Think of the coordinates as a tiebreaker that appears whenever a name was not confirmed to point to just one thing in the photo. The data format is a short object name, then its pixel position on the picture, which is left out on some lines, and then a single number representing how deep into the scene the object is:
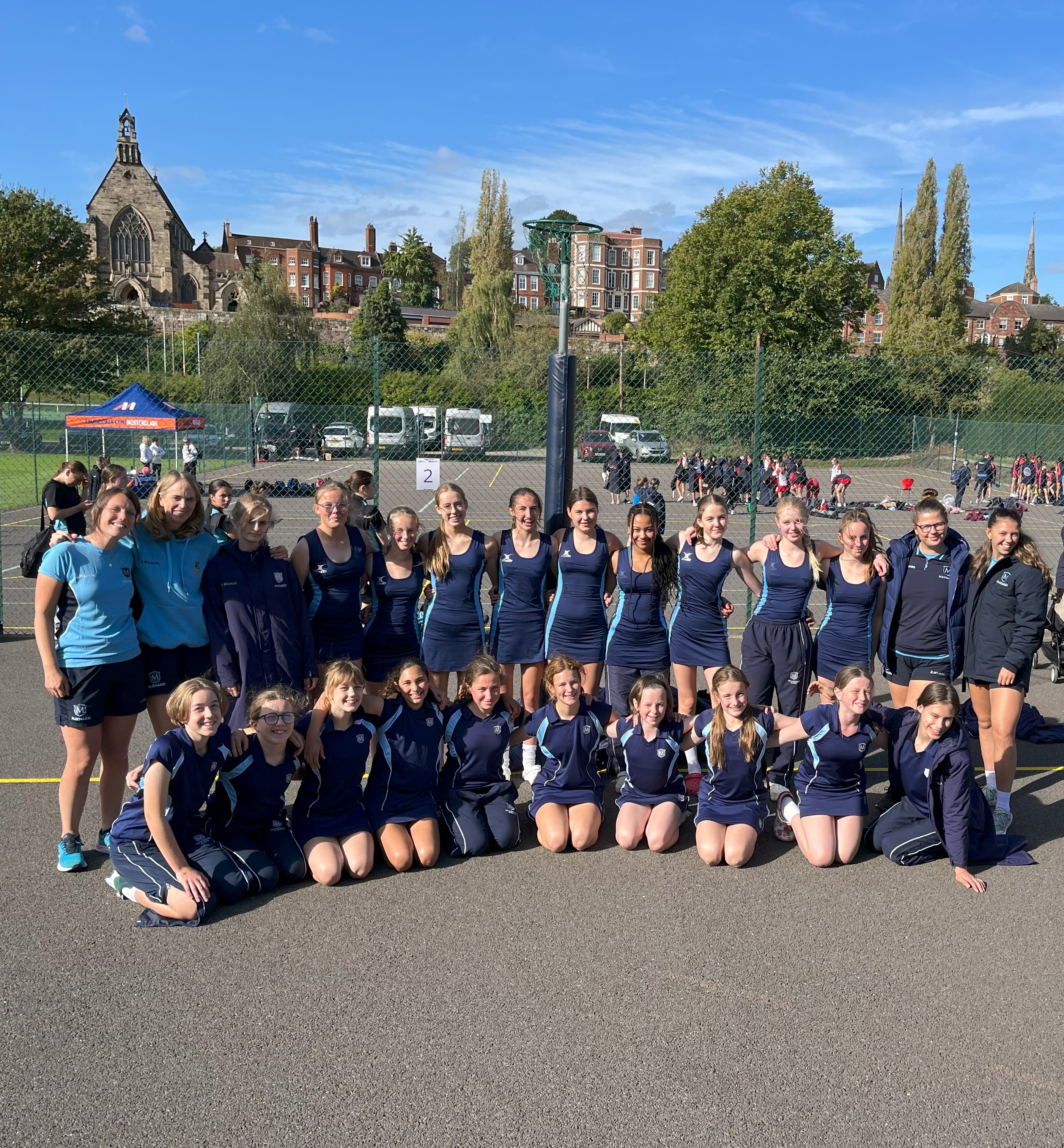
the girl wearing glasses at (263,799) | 4.45
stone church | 78.62
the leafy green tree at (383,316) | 65.62
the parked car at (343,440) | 23.53
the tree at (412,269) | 93.81
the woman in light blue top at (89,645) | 4.45
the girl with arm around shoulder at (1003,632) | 5.27
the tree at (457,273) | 91.33
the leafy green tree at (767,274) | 40.53
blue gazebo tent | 18.62
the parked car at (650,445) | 23.31
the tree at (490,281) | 54.12
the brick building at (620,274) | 110.81
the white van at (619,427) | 21.83
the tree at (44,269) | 43.84
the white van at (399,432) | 18.31
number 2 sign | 9.98
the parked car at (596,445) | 22.42
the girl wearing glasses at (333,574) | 5.21
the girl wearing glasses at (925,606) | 5.58
